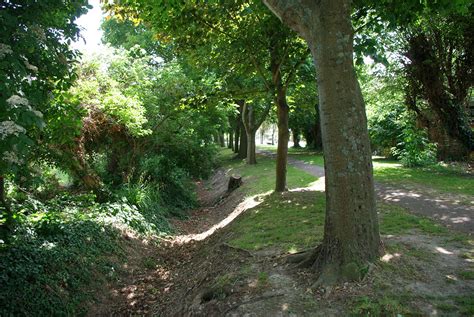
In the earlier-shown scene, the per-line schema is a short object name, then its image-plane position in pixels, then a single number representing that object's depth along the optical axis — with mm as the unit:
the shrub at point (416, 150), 17656
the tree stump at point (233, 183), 17797
